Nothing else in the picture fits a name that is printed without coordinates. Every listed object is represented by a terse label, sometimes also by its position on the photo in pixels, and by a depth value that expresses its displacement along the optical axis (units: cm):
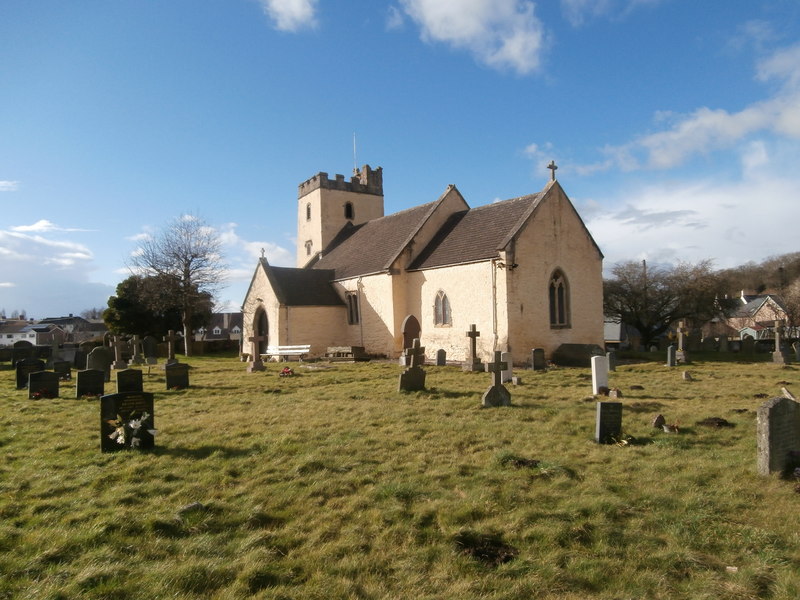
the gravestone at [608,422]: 841
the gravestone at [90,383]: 1366
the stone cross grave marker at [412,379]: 1340
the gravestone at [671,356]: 1978
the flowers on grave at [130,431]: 802
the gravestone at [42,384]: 1365
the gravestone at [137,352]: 2483
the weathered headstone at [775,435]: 652
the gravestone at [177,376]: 1527
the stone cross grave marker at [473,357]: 1827
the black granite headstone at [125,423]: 801
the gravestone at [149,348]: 2564
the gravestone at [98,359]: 1827
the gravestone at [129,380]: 1219
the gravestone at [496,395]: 1122
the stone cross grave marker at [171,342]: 2454
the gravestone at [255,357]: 2072
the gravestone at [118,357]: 2109
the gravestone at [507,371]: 1495
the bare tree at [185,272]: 3566
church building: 2134
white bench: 2547
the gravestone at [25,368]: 1603
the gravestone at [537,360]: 1919
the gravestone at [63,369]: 1764
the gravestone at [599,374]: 1280
